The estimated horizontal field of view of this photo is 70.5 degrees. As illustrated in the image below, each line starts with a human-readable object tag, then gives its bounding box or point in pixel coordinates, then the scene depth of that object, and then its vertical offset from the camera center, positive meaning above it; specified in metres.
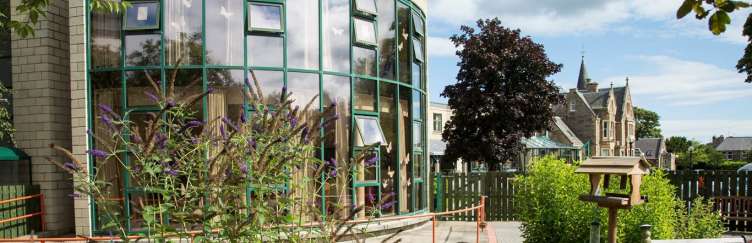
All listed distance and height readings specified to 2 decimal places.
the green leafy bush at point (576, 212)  7.74 -1.54
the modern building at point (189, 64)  9.79 +0.93
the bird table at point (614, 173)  6.45 -0.91
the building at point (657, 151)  79.69 -6.59
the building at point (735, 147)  91.88 -6.87
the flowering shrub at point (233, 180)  2.77 -0.37
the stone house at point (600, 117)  56.56 -0.83
